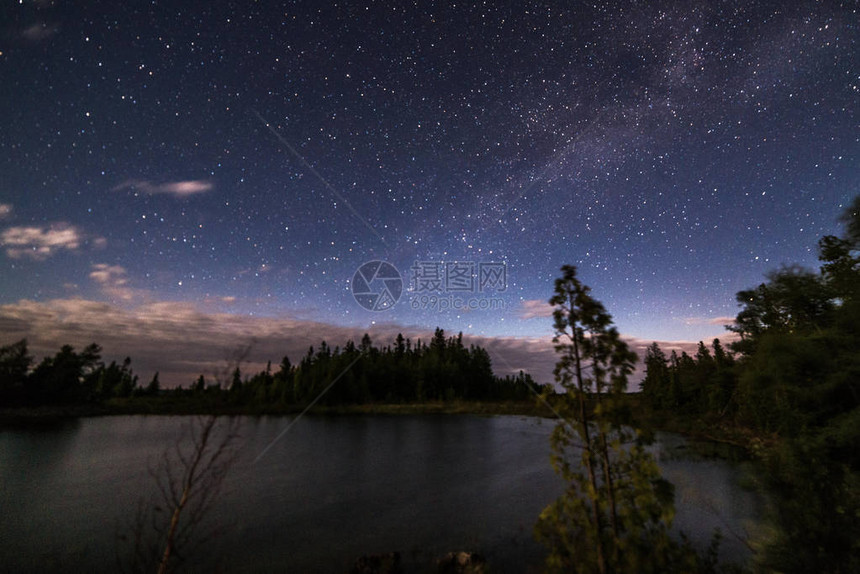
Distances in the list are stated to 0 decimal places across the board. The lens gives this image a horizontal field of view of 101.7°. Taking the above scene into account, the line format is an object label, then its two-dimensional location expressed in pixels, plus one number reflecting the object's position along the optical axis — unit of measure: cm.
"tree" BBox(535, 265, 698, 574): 432
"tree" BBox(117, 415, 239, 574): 362
